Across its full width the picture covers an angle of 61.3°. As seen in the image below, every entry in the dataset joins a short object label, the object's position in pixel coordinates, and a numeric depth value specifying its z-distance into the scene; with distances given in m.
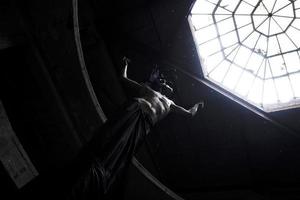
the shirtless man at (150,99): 5.07
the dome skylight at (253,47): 8.64
